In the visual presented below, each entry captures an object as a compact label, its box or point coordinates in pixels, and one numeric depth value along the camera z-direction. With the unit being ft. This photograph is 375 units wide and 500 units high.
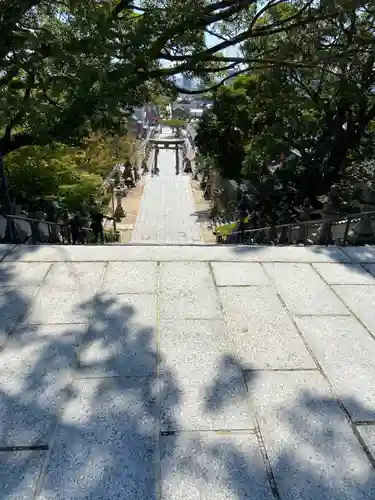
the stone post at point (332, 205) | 24.75
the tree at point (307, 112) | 21.74
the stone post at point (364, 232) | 17.10
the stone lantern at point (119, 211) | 71.26
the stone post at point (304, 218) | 24.53
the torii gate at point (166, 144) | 149.48
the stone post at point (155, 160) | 125.51
